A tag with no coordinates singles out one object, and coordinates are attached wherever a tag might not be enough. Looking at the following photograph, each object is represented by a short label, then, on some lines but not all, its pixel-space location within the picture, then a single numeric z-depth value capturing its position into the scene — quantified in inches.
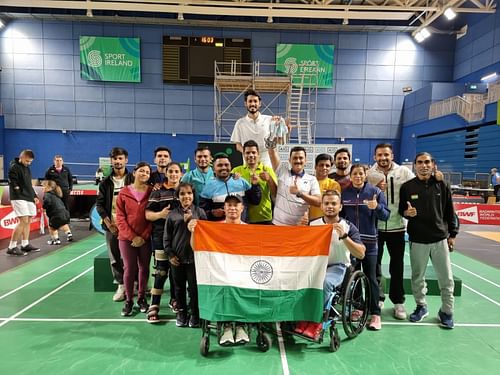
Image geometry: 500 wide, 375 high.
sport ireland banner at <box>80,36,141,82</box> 756.0
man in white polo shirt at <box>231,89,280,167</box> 182.8
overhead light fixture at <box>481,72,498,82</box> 642.0
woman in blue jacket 145.3
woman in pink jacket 155.6
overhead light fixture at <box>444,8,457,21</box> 653.3
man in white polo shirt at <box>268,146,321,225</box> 147.5
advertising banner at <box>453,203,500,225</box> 421.1
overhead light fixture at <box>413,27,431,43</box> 737.6
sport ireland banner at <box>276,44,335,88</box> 773.3
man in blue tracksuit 148.6
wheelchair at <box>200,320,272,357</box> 128.4
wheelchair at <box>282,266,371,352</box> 130.3
